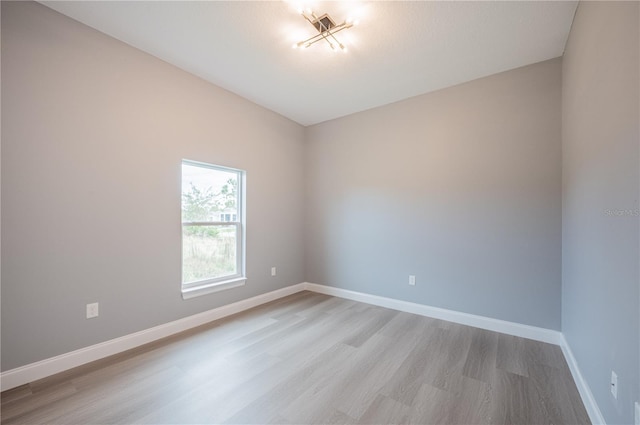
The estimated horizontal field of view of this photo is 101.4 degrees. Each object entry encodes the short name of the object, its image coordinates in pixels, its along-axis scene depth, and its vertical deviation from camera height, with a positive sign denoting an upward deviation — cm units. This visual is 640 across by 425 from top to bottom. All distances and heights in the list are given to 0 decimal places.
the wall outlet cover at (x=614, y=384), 124 -82
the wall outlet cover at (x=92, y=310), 216 -83
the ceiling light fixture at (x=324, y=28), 203 +151
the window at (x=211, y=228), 291 -20
